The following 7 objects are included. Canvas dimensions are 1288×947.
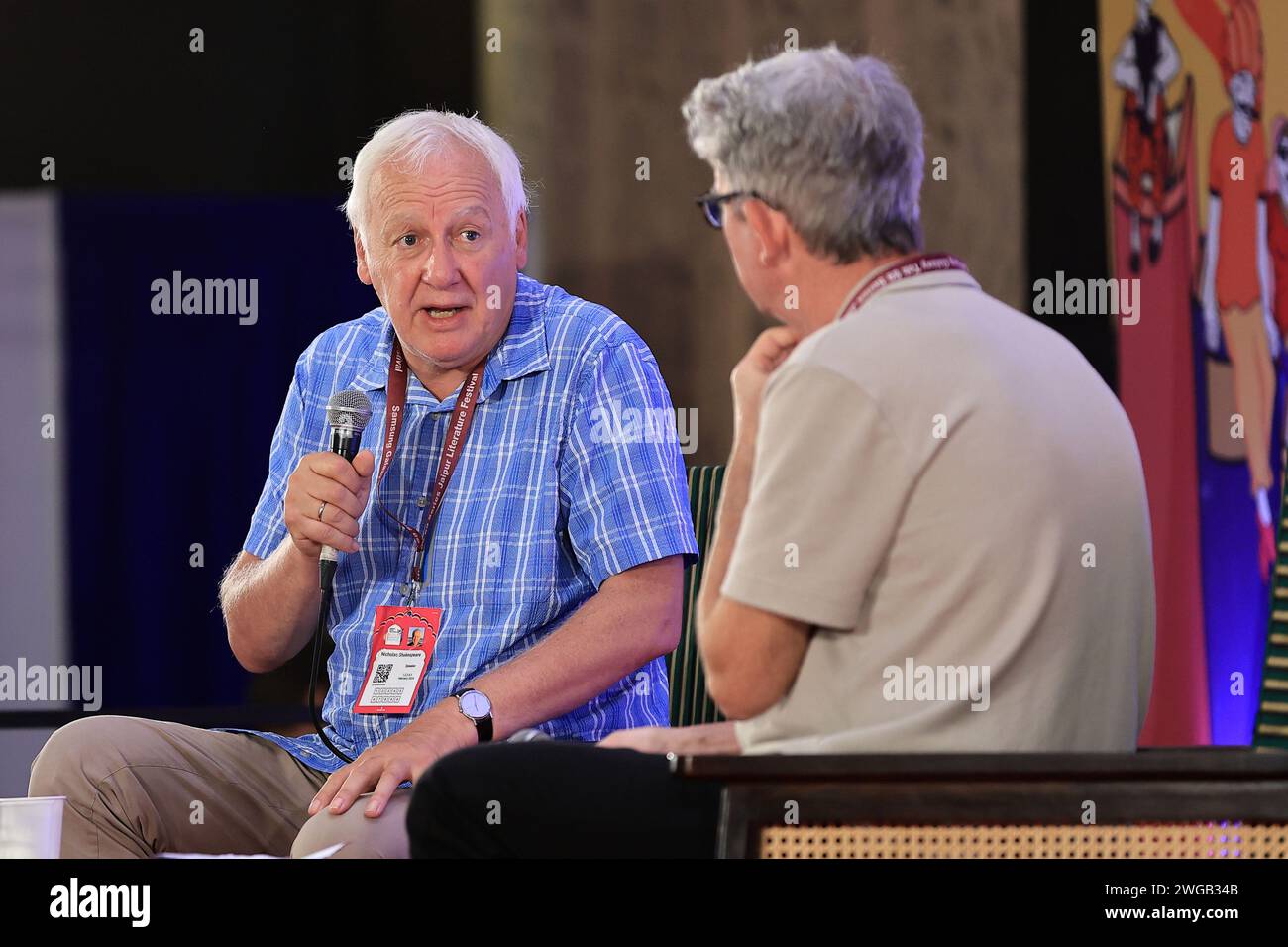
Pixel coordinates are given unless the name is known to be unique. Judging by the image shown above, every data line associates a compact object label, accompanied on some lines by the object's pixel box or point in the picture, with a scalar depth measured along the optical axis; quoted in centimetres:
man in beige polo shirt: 289
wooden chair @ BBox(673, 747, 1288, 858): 273
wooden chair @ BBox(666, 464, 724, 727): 536
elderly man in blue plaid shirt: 418
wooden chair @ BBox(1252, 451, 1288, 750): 411
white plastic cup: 329
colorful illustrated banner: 793
